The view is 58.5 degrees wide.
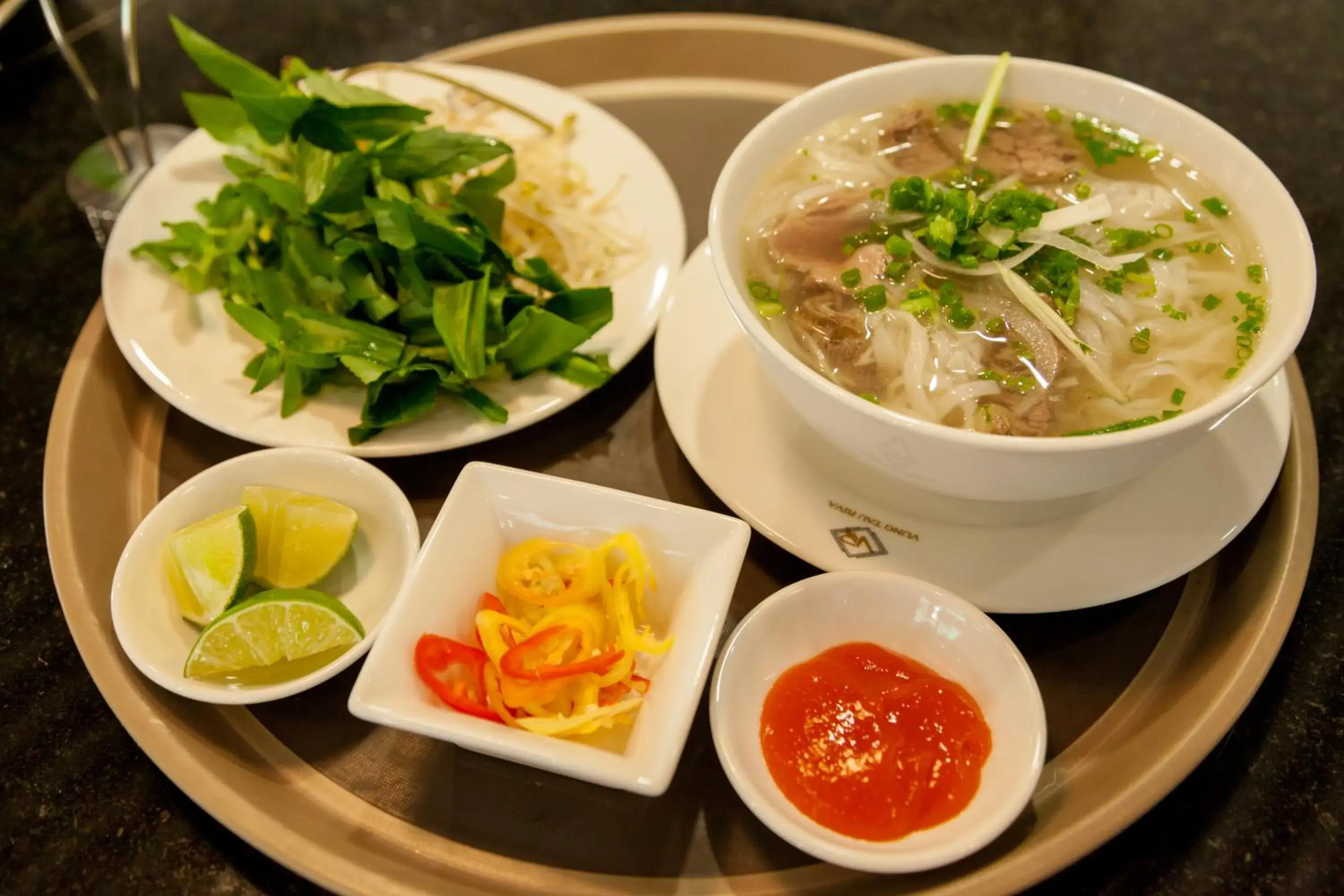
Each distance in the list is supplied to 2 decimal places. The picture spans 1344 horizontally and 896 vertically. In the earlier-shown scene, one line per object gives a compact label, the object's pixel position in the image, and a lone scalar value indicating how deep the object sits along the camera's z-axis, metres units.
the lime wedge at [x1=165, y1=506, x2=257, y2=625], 0.40
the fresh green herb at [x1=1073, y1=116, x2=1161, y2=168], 0.45
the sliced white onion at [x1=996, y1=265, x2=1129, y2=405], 0.39
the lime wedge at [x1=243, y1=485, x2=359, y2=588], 0.41
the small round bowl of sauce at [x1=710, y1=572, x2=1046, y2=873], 0.34
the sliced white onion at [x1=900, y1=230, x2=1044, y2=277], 0.40
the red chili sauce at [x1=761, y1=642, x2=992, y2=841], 0.35
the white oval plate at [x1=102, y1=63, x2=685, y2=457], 0.45
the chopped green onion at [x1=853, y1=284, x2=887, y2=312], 0.40
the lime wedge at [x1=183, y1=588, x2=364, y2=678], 0.38
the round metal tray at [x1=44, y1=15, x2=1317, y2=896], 0.35
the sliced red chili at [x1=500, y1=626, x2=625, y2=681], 0.36
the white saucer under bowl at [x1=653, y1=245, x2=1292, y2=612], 0.39
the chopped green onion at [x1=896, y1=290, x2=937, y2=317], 0.40
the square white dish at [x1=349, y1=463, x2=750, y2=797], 0.34
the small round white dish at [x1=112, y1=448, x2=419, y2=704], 0.39
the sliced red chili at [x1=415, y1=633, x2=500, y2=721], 0.36
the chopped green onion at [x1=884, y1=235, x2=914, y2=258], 0.41
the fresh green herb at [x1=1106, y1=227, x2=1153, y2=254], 0.41
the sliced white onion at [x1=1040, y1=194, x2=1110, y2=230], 0.41
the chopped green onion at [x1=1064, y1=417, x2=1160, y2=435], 0.37
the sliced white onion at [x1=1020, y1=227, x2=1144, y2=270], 0.40
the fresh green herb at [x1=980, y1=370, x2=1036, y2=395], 0.39
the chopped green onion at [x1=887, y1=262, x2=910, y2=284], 0.41
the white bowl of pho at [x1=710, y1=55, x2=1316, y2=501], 0.36
